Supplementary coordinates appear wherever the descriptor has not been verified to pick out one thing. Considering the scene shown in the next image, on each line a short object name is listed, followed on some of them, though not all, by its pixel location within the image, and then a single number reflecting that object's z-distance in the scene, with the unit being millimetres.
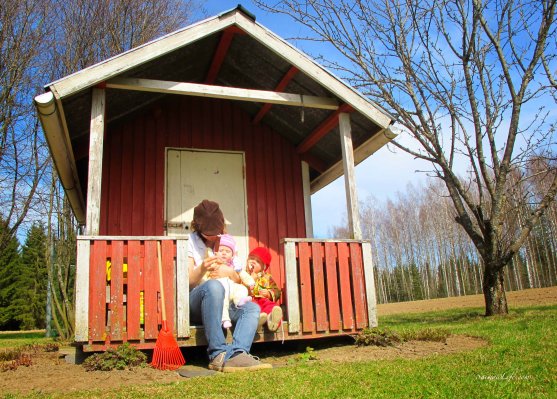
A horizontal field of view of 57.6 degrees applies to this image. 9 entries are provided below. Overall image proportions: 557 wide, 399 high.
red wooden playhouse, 5289
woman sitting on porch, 4609
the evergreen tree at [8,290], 32719
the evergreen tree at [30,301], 32500
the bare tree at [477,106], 9391
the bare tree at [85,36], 13898
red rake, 4863
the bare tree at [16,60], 14219
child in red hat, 5348
